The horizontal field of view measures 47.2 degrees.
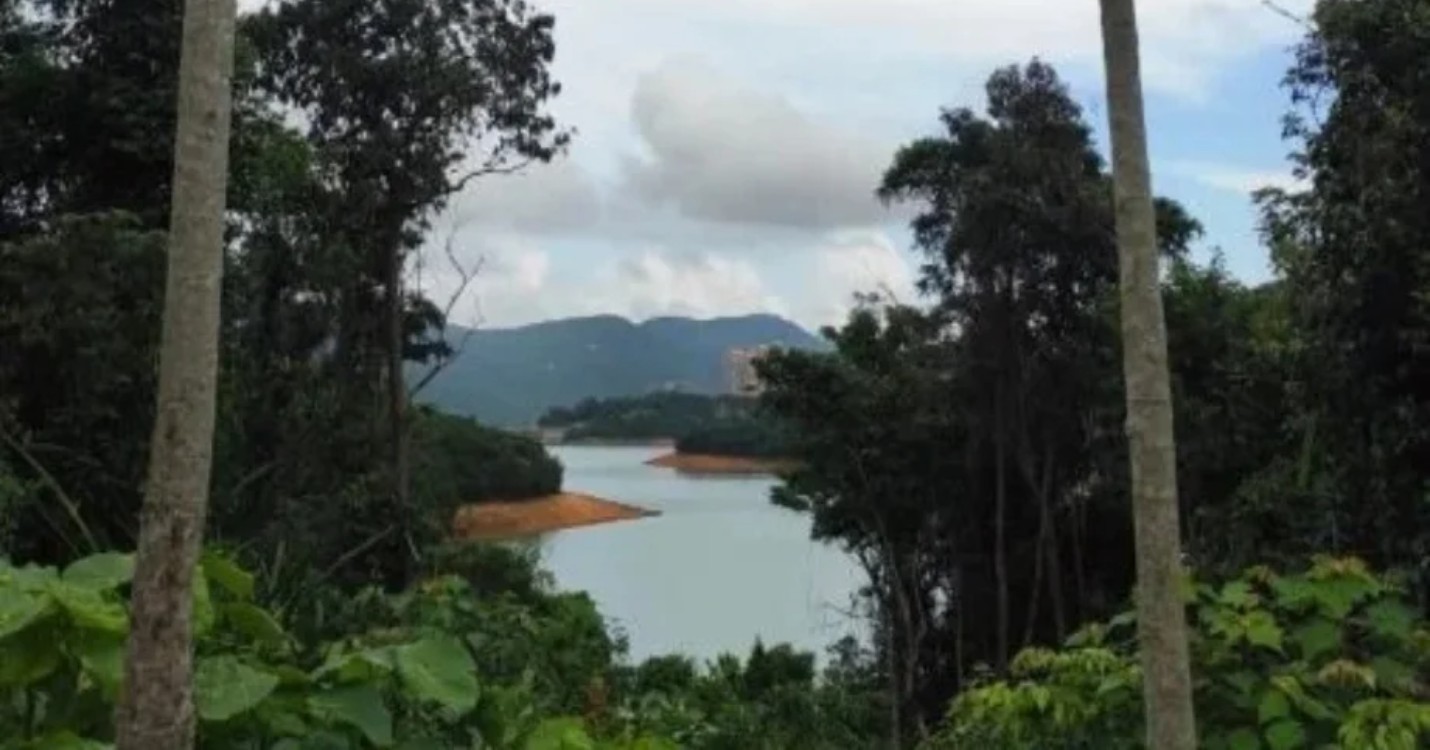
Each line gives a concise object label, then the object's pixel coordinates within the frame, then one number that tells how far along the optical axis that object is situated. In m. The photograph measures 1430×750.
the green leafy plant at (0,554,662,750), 2.23
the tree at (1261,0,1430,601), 8.05
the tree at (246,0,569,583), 17.11
